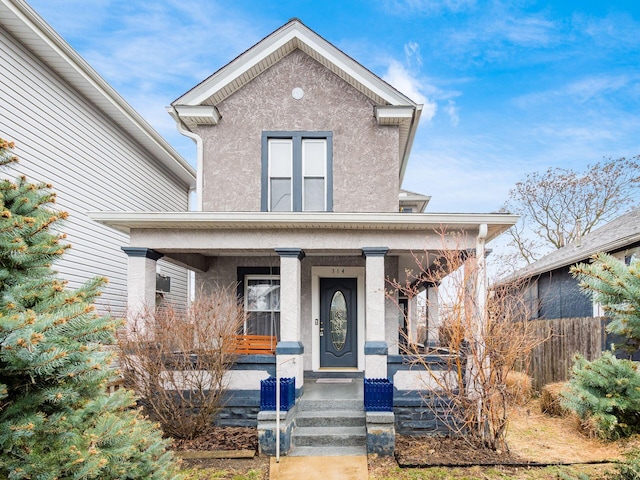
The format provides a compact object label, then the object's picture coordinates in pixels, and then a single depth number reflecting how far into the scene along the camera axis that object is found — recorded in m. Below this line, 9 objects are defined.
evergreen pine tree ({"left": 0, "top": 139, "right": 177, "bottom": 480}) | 2.55
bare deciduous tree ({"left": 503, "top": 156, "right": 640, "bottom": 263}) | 22.22
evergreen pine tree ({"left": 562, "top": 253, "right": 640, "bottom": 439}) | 4.06
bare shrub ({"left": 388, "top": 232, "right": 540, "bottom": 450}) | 7.18
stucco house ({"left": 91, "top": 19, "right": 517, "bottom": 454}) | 10.12
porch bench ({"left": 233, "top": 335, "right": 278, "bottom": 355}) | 9.20
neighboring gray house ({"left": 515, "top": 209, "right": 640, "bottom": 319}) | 10.96
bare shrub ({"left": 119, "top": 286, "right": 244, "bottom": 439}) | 7.59
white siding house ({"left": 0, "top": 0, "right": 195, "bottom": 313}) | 8.06
